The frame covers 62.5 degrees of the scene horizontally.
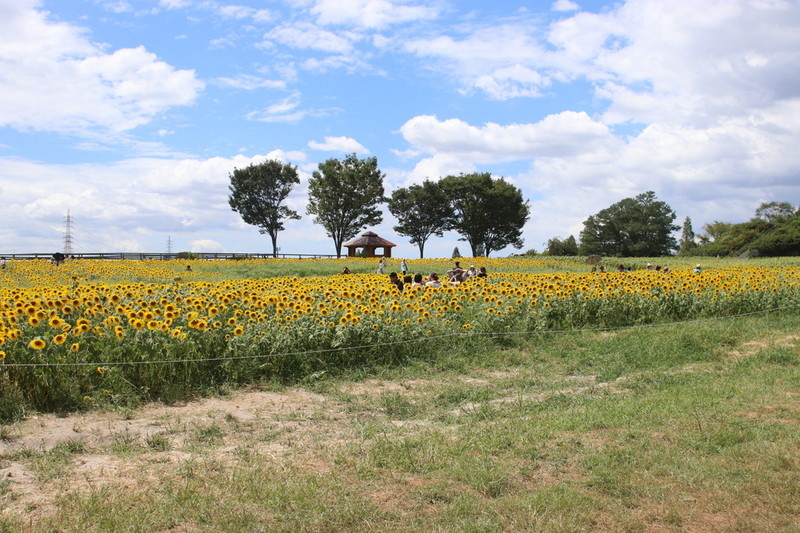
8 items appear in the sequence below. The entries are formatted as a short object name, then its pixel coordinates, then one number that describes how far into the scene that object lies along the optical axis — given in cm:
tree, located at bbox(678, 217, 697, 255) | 11131
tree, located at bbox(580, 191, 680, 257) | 7612
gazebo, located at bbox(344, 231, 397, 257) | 5188
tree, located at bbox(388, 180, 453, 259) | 6344
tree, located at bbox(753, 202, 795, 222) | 7866
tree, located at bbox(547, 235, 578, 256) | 6744
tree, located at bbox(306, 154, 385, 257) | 5800
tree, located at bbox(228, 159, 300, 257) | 6253
